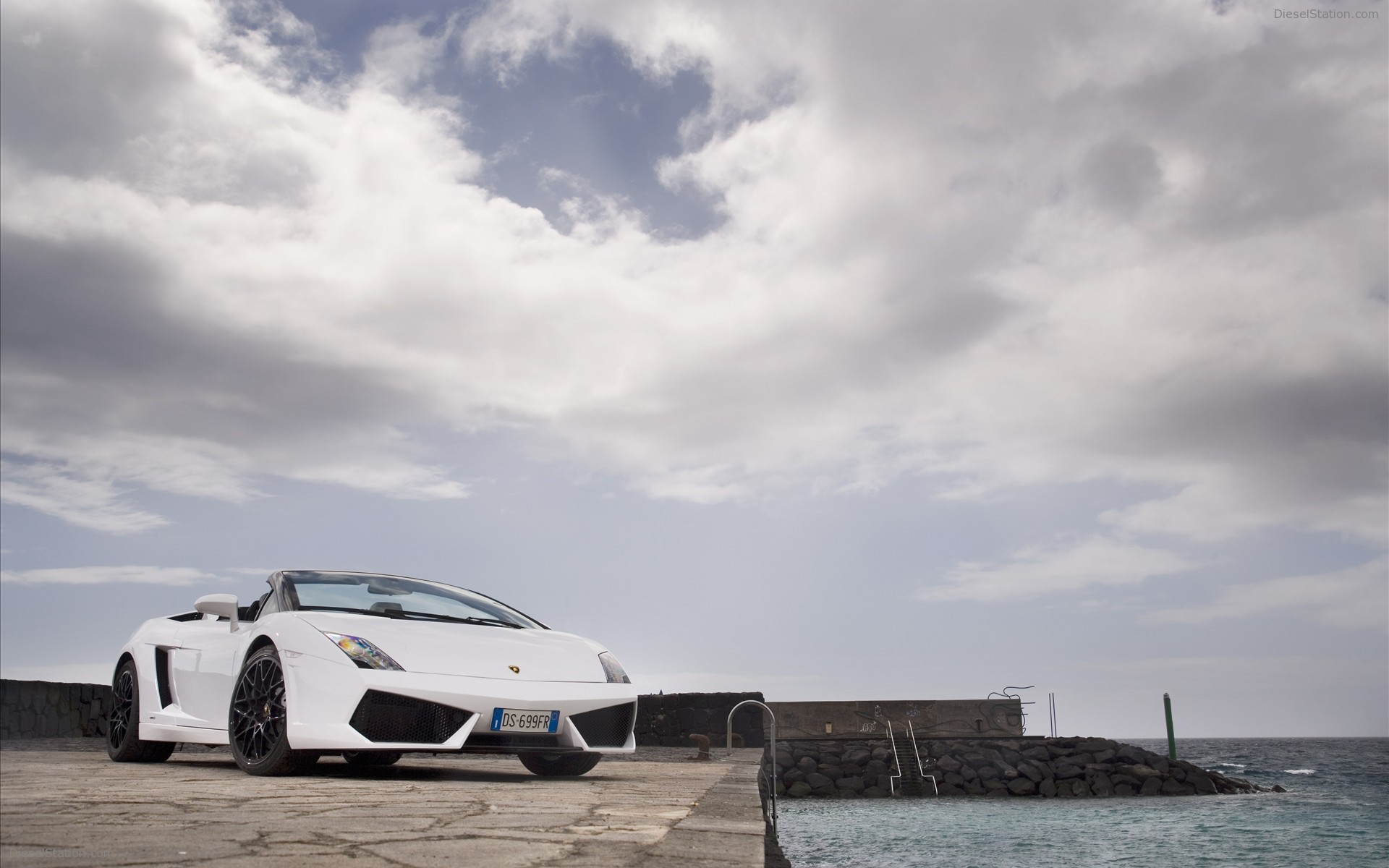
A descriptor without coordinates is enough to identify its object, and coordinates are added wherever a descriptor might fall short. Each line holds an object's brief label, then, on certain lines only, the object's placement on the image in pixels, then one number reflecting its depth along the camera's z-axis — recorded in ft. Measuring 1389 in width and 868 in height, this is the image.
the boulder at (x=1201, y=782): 105.60
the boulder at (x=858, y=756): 90.99
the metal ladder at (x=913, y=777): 88.99
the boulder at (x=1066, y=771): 96.17
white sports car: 14.74
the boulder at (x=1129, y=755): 101.94
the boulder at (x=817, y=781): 89.56
